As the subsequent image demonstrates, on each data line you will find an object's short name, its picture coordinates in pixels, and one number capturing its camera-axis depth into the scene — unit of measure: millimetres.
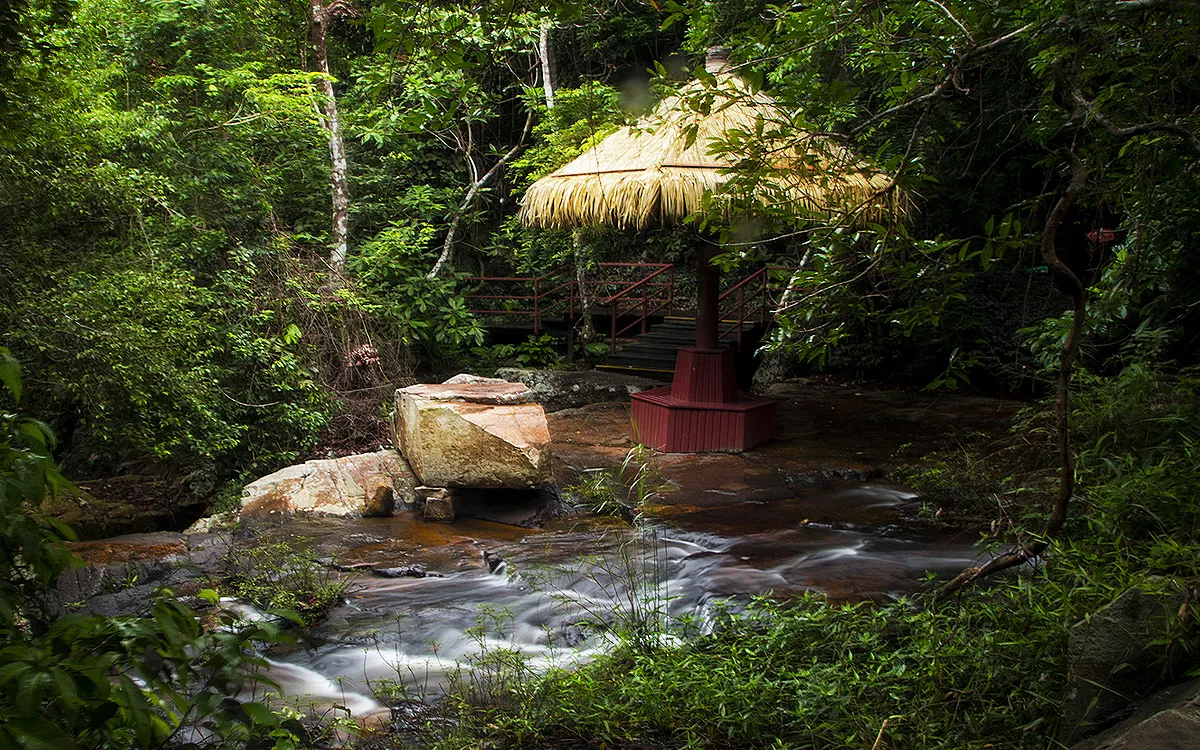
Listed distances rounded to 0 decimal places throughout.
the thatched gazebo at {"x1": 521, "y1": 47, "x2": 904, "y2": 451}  7363
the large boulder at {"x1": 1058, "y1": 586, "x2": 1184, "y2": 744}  2684
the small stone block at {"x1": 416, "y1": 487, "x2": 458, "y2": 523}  6785
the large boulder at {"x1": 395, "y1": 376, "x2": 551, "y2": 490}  6609
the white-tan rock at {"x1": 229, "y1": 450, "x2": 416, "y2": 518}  6762
